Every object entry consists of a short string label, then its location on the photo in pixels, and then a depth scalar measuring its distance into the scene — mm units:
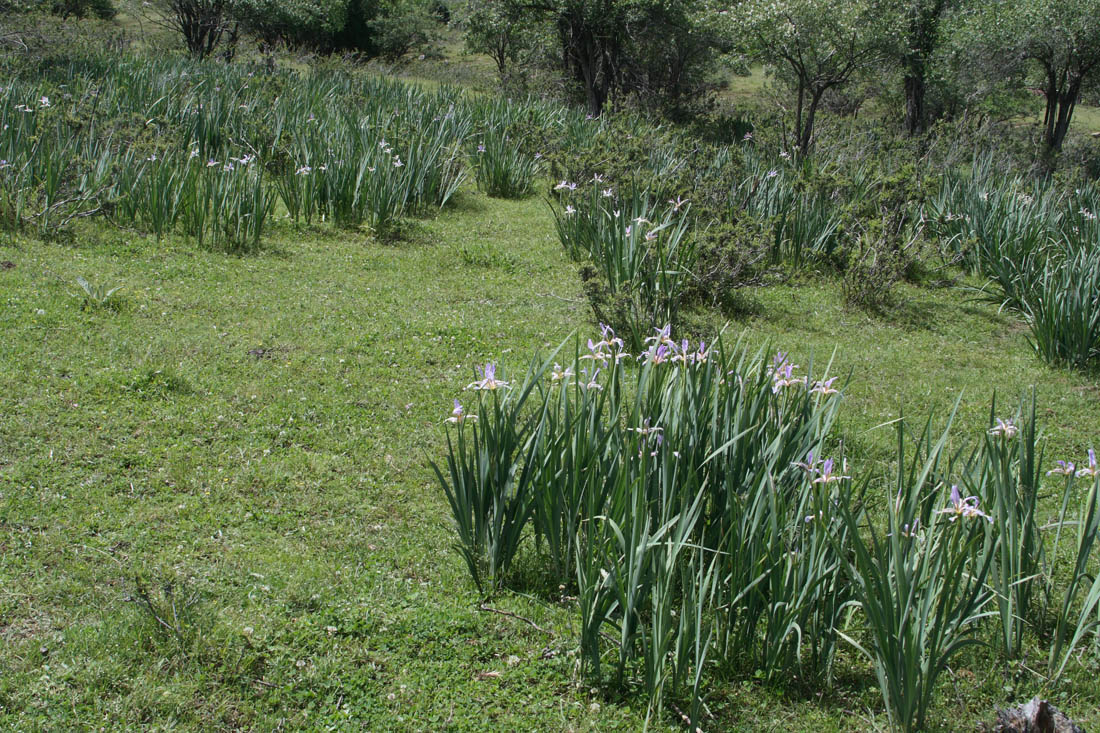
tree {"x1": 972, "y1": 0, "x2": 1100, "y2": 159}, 16641
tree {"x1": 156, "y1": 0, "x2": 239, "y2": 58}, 17516
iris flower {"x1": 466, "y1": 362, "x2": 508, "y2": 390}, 2794
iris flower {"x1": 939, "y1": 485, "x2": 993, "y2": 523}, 2434
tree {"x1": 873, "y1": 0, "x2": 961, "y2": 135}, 19750
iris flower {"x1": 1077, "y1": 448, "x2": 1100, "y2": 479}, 2600
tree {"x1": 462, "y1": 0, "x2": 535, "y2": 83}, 16781
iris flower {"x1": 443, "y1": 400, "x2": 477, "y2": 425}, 2775
